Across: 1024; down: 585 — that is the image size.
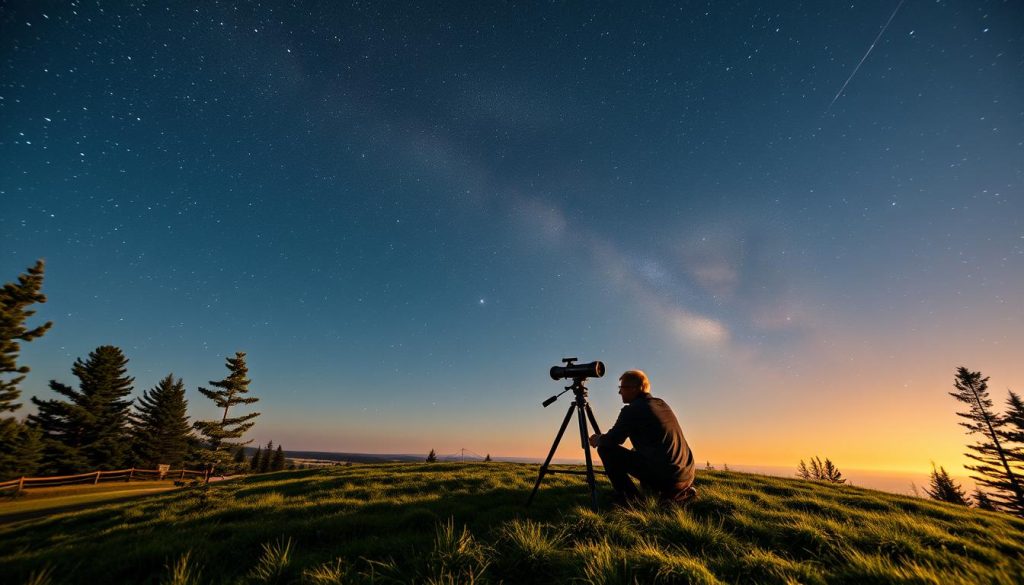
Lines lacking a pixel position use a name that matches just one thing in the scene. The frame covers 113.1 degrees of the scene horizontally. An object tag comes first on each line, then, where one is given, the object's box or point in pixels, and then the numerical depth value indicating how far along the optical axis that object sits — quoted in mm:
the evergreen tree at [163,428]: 41438
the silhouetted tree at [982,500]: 32469
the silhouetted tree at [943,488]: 36372
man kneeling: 5031
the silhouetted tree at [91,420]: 33156
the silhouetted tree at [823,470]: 47372
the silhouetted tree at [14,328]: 21516
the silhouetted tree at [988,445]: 29750
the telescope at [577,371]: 6004
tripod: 5738
